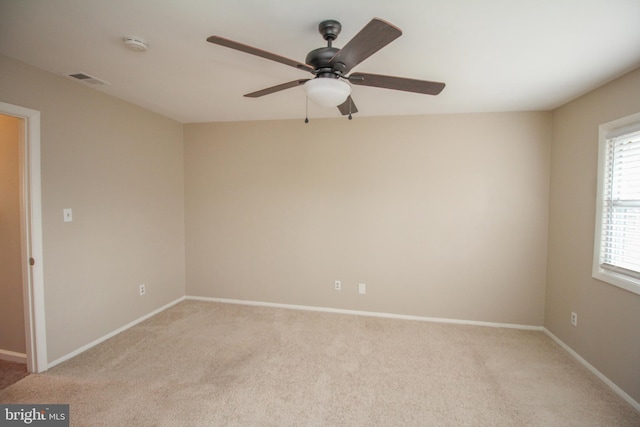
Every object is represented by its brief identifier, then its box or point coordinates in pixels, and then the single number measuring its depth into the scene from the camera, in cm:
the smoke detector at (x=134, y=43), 169
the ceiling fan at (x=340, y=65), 113
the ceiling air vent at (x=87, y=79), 223
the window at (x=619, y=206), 203
